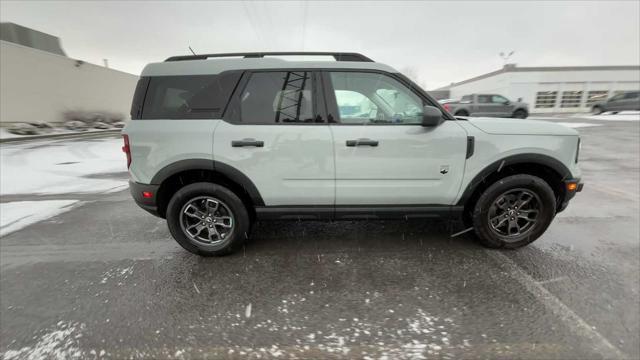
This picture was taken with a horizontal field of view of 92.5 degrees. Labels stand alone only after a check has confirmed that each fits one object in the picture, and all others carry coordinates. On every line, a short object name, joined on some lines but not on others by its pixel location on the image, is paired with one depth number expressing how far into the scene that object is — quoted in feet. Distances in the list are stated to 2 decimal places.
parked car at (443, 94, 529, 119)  62.85
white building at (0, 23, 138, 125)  47.03
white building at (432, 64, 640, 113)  122.21
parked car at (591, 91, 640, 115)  79.51
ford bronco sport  9.71
